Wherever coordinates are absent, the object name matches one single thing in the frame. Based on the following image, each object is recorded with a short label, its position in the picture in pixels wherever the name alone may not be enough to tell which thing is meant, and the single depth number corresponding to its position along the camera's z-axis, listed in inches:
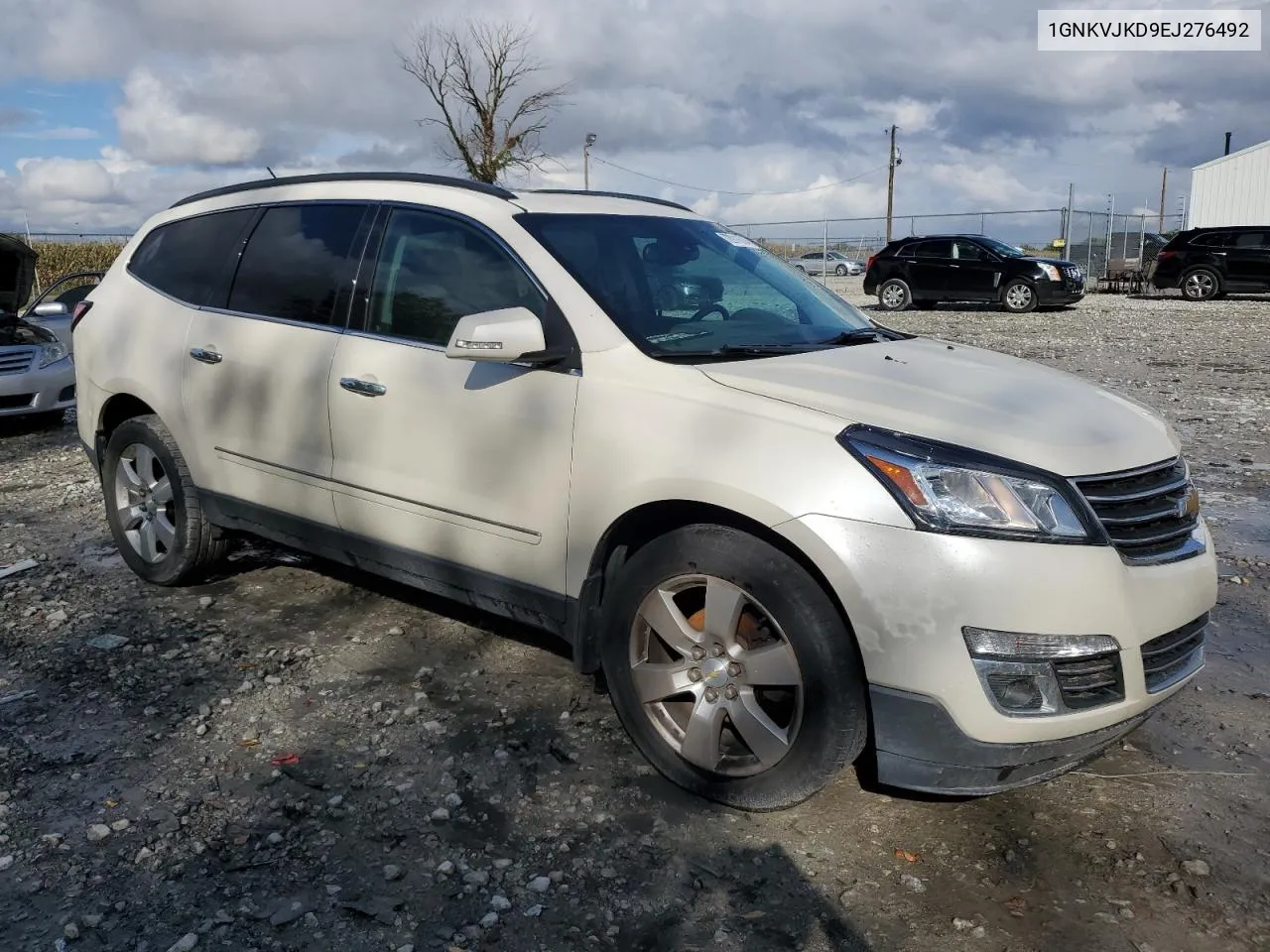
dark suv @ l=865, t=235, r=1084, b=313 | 830.5
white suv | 105.7
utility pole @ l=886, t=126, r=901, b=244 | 1812.3
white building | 1343.5
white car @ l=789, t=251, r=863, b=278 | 1640.0
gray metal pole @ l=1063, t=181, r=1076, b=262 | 1241.4
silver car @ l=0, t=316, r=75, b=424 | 368.8
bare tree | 1369.3
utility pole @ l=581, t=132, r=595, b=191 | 2345.0
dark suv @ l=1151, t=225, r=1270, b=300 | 889.5
